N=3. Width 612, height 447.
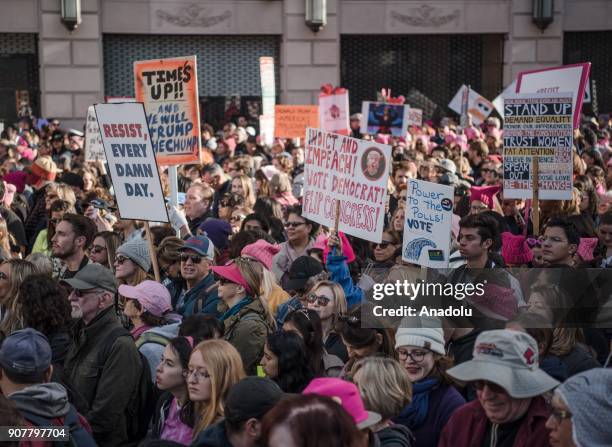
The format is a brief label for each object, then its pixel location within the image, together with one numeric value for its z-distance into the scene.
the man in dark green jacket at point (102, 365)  5.14
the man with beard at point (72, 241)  7.91
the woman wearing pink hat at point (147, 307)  6.02
